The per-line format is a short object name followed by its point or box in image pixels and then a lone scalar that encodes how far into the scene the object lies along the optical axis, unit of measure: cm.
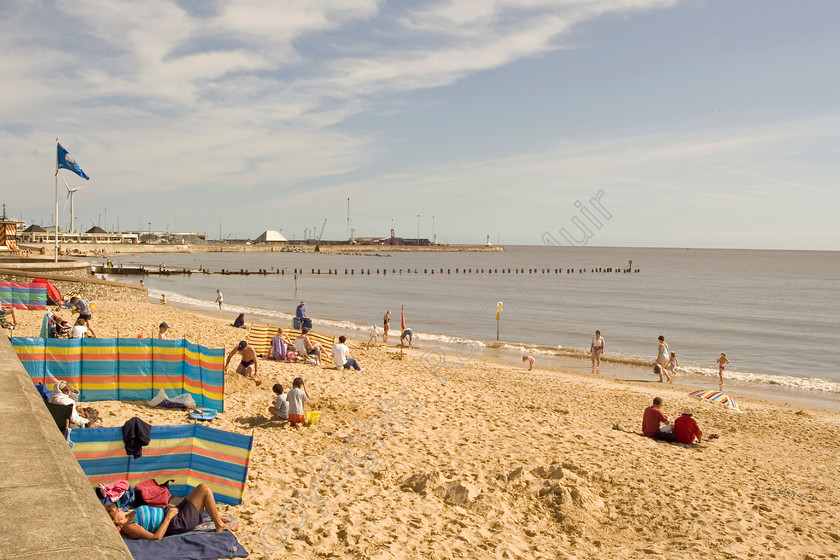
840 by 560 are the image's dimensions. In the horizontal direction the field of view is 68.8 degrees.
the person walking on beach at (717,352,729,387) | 1990
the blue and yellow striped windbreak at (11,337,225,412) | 1026
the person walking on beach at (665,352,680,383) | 2014
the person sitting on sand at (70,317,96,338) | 1384
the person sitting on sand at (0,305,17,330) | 1638
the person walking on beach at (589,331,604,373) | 2055
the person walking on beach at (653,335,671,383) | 1978
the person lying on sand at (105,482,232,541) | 595
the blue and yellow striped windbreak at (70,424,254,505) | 678
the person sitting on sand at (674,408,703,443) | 1132
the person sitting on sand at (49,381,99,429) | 805
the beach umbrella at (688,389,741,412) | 1523
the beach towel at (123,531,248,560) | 573
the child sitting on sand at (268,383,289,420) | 1042
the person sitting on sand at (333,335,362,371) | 1614
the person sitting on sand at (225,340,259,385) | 1324
